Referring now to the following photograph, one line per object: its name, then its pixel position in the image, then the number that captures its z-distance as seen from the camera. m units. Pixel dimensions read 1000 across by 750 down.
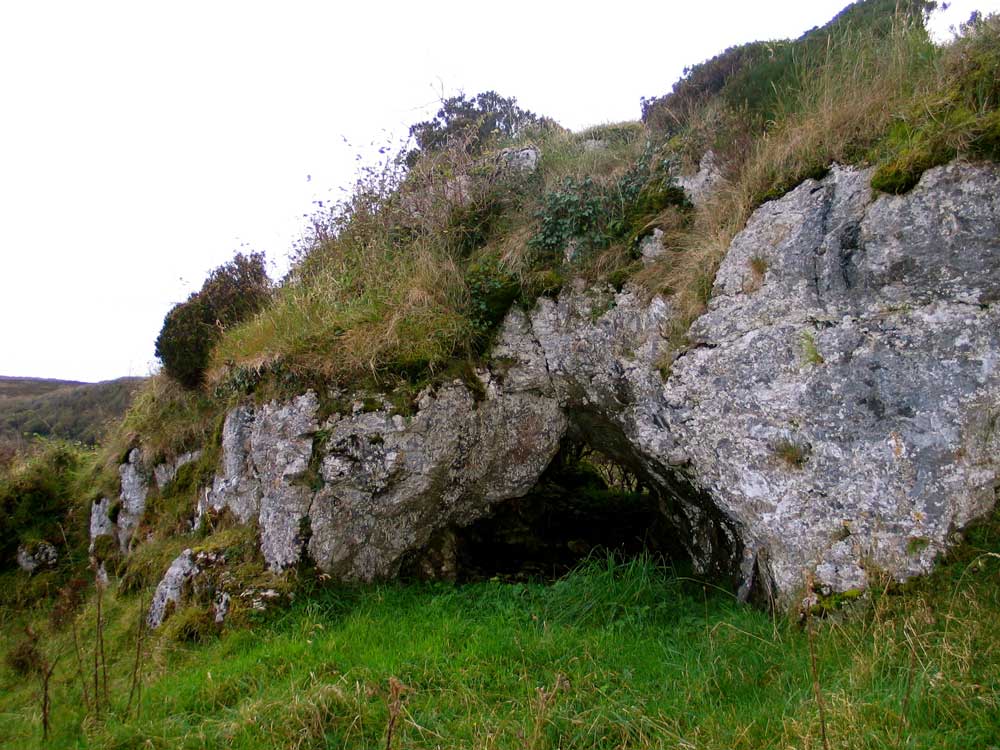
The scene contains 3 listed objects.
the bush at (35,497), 10.15
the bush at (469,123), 10.37
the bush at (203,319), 8.83
